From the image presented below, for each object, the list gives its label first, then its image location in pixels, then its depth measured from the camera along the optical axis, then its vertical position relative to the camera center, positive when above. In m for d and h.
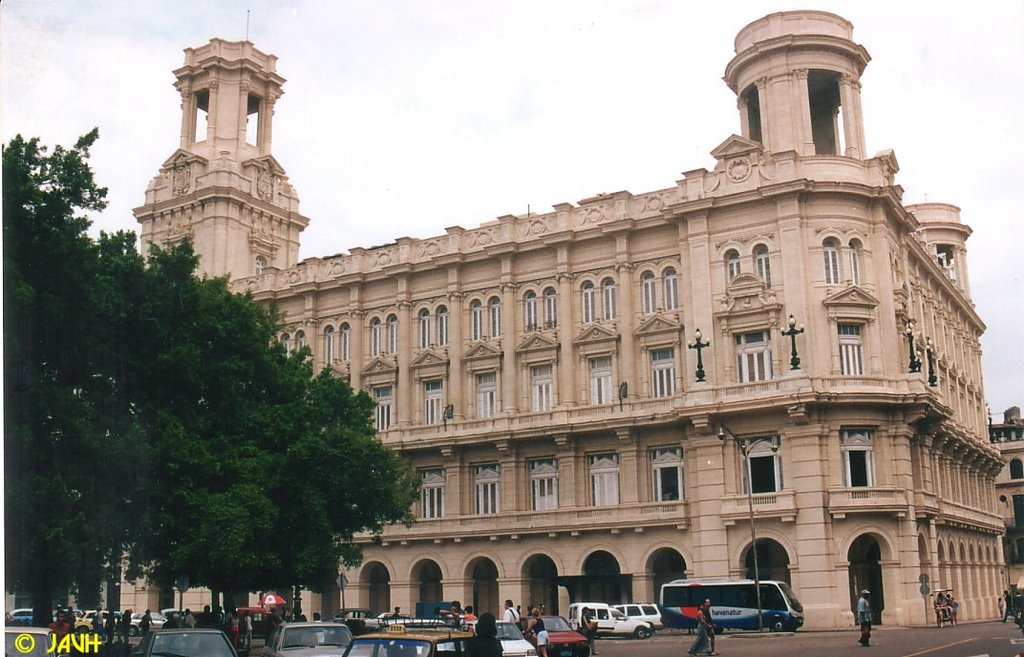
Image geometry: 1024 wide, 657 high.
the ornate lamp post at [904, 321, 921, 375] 49.35 +8.49
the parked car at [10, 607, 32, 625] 43.06 -2.08
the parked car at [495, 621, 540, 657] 23.97 -1.99
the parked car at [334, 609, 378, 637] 41.98 -2.73
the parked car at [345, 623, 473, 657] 17.02 -1.39
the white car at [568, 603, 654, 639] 48.25 -3.23
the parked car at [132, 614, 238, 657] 19.67 -1.52
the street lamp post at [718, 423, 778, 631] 43.69 +3.74
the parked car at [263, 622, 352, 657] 22.30 -1.73
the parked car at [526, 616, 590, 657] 31.19 -2.55
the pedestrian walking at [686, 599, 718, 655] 32.69 -2.51
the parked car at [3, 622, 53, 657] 16.06 -1.19
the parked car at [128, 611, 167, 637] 52.31 -3.03
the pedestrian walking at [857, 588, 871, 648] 33.62 -2.27
